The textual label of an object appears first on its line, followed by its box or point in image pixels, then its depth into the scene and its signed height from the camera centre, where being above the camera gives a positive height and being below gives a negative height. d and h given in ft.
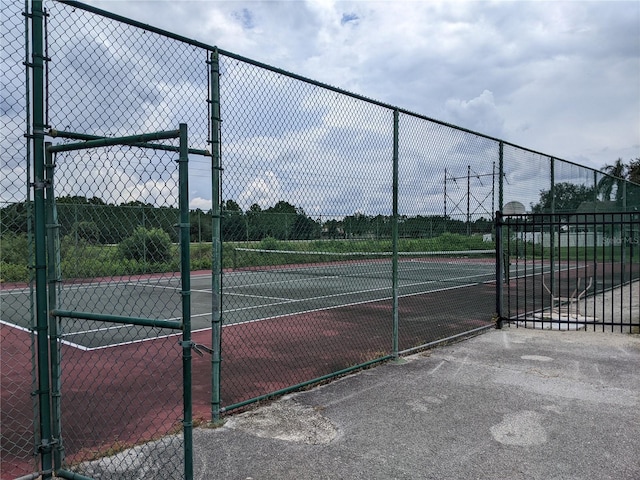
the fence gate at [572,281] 28.48 -5.02
